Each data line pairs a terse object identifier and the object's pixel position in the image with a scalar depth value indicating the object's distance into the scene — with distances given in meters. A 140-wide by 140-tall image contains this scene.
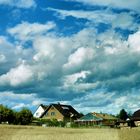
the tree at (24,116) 50.61
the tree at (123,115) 78.90
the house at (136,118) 59.51
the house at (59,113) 76.02
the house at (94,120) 69.44
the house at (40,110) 87.42
